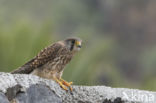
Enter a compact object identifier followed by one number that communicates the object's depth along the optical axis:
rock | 9.30
